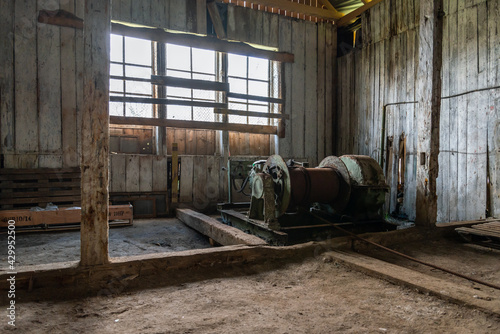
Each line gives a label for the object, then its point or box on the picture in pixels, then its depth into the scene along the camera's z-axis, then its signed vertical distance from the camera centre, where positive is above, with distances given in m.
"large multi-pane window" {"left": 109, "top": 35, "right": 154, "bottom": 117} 7.68 +2.13
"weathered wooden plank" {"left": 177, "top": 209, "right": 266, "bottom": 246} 4.25 -1.08
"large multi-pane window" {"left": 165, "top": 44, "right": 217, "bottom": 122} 8.20 +2.27
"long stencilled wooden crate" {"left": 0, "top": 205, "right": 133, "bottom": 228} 5.91 -1.00
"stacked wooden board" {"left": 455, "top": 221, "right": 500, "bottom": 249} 4.39 -0.97
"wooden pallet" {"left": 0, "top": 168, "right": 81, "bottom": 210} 6.63 -0.51
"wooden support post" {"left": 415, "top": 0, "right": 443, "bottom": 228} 4.80 +0.84
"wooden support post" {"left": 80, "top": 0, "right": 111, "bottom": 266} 2.79 +0.27
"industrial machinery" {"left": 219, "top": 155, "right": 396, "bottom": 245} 4.82 -0.53
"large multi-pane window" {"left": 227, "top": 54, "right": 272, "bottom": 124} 8.86 +2.17
